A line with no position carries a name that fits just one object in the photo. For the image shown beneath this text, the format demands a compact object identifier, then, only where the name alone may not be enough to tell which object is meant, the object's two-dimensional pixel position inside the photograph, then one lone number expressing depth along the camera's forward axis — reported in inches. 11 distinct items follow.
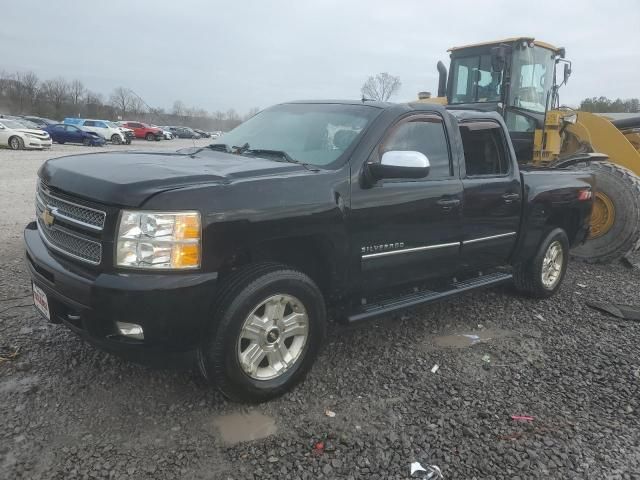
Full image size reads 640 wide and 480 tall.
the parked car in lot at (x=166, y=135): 1925.6
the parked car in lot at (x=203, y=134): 2611.0
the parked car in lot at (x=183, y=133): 2414.7
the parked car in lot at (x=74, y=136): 1235.9
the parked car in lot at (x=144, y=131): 1828.2
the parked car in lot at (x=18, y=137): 909.2
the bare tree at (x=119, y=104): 3009.1
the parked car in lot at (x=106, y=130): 1397.6
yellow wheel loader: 279.0
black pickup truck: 103.7
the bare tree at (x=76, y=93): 3158.0
